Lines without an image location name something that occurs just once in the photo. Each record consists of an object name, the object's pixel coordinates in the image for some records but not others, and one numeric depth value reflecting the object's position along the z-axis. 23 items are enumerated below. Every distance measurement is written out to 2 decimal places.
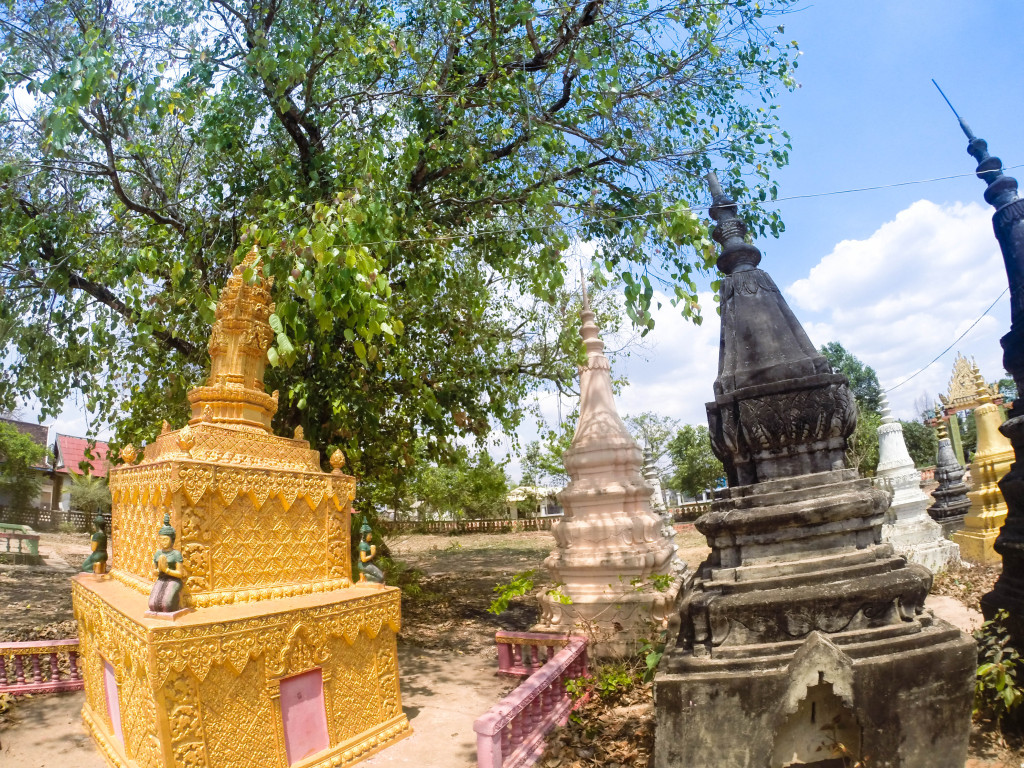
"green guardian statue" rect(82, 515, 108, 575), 5.31
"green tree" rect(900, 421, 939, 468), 38.88
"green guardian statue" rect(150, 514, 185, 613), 3.64
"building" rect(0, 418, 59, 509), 29.37
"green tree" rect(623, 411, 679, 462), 39.66
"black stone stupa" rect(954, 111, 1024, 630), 3.88
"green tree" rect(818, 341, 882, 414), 42.56
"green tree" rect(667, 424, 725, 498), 38.09
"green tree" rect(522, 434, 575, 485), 31.41
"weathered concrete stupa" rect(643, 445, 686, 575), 11.56
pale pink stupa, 6.41
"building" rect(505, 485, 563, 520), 36.55
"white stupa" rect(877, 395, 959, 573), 9.90
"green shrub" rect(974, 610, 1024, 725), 3.34
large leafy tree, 5.98
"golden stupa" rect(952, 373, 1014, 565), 10.32
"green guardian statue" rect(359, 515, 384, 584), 4.99
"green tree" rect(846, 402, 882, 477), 26.84
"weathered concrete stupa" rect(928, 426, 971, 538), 13.16
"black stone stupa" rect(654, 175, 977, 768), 3.09
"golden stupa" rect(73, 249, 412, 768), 3.62
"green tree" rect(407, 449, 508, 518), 26.14
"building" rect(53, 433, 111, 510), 32.12
